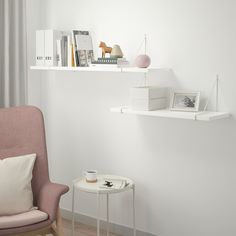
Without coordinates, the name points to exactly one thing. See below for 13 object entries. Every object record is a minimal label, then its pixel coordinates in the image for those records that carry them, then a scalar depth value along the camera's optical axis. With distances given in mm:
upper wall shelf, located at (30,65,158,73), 3113
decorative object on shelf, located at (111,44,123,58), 3275
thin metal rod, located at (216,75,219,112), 3035
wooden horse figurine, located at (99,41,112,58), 3348
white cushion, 2998
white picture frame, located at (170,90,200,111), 3059
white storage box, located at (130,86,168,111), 3087
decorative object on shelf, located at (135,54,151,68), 3143
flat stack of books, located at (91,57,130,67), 3216
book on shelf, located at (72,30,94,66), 3455
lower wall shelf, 2830
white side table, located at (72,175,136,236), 3094
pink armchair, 3266
